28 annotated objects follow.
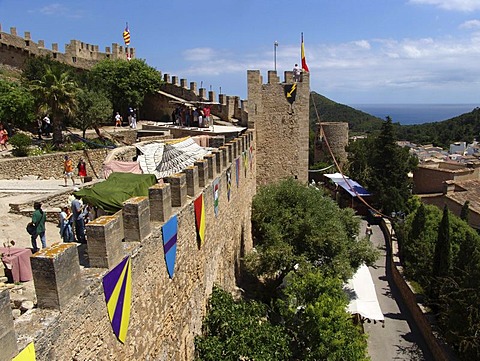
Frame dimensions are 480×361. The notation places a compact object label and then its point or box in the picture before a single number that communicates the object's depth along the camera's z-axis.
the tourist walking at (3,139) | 16.75
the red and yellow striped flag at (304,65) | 19.39
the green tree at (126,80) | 26.78
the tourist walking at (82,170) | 13.66
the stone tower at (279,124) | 18.39
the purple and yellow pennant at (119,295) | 4.34
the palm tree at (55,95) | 16.88
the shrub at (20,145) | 15.59
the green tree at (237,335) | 7.65
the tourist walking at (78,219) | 7.07
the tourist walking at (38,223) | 7.14
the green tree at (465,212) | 21.88
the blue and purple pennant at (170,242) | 6.08
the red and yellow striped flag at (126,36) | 36.81
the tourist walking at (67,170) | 13.06
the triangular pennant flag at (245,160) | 14.37
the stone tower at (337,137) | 33.44
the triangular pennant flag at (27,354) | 3.04
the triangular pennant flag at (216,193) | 9.49
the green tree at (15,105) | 17.59
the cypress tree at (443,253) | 14.63
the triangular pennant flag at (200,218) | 7.87
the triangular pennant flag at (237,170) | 12.63
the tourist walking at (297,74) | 18.55
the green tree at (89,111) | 20.25
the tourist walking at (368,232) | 22.62
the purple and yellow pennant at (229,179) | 11.19
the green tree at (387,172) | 27.33
